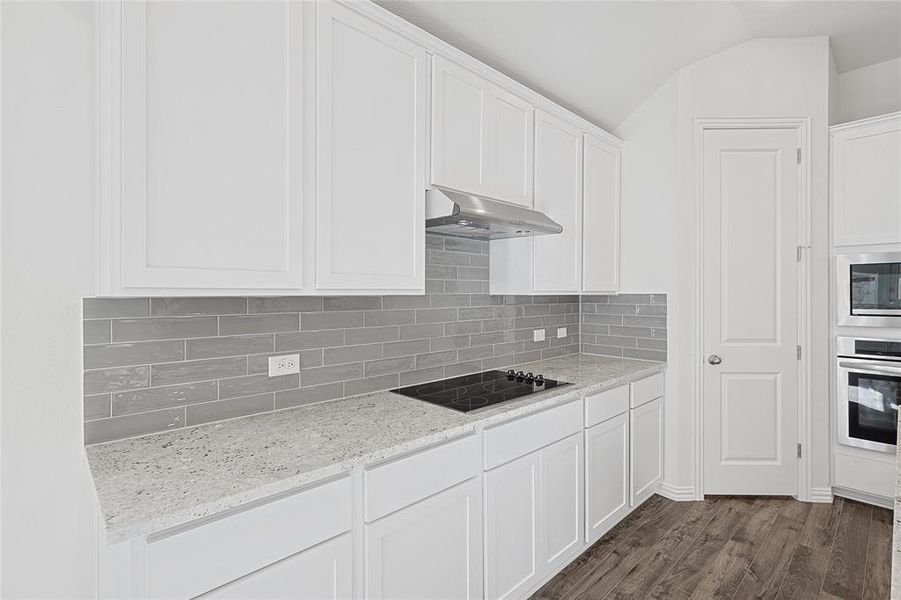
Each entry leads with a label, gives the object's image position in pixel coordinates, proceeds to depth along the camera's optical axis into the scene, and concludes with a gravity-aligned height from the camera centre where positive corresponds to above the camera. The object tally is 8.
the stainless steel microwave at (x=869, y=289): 2.92 +0.07
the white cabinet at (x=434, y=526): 1.18 -0.74
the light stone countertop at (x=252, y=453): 1.14 -0.47
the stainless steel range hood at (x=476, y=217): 2.00 +0.37
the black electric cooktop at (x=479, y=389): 2.13 -0.45
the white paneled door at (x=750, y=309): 3.16 -0.07
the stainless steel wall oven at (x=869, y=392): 2.92 -0.58
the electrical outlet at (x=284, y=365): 1.92 -0.27
